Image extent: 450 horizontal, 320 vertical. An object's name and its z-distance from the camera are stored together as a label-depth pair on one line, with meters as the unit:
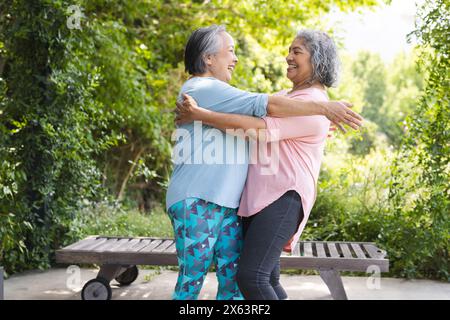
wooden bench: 3.61
